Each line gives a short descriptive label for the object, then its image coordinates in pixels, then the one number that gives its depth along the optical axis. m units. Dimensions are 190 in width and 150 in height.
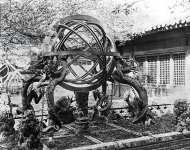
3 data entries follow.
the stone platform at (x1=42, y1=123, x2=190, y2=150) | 7.67
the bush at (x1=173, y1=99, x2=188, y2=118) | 9.26
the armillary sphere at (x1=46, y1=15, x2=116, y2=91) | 8.71
